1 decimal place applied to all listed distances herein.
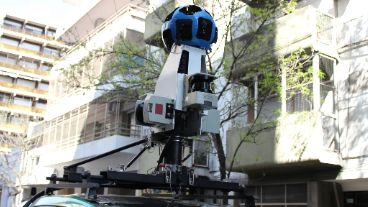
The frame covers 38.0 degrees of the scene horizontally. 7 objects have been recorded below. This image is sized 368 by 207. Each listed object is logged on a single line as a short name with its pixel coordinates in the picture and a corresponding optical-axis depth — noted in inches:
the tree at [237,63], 480.1
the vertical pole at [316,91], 514.3
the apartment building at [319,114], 518.0
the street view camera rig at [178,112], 152.3
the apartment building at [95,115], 845.2
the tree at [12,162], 1378.0
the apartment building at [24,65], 2677.2
